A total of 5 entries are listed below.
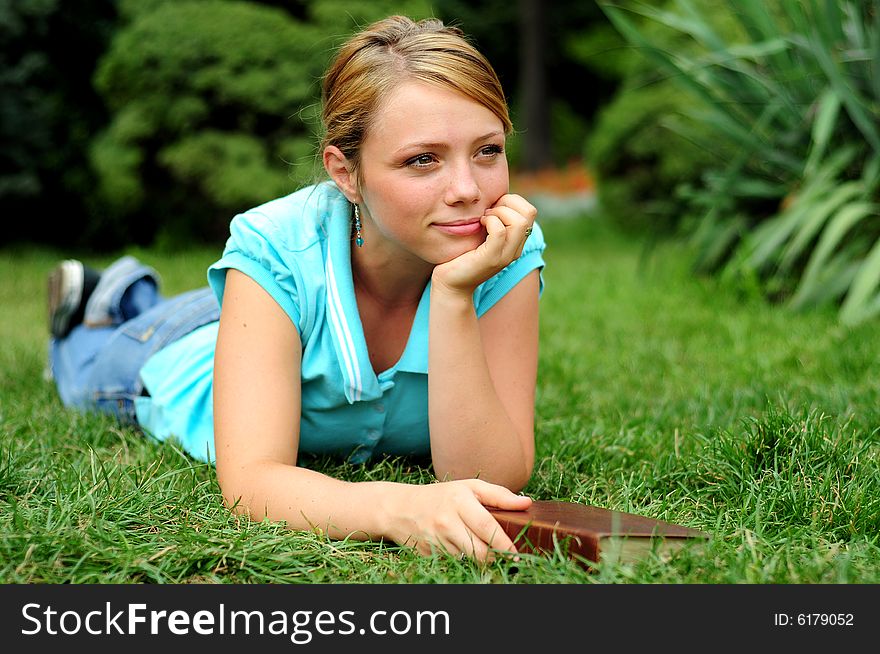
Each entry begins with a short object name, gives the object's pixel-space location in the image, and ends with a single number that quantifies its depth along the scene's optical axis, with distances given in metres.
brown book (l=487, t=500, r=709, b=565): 1.87
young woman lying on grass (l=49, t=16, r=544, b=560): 2.16
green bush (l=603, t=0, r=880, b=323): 4.64
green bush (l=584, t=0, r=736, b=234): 8.25
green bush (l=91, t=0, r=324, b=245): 8.02
